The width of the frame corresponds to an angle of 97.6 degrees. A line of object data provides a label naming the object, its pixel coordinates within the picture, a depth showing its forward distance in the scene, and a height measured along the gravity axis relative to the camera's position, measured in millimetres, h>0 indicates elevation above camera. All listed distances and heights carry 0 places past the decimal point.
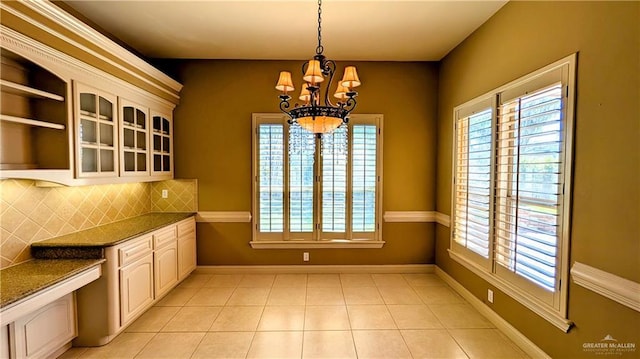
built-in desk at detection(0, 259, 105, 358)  1728 -880
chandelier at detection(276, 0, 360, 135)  1995 +531
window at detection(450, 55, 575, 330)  1944 -135
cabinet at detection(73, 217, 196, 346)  2379 -1112
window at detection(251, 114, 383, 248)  3918 -215
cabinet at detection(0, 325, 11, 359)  1797 -1142
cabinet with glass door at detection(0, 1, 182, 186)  1959 +554
